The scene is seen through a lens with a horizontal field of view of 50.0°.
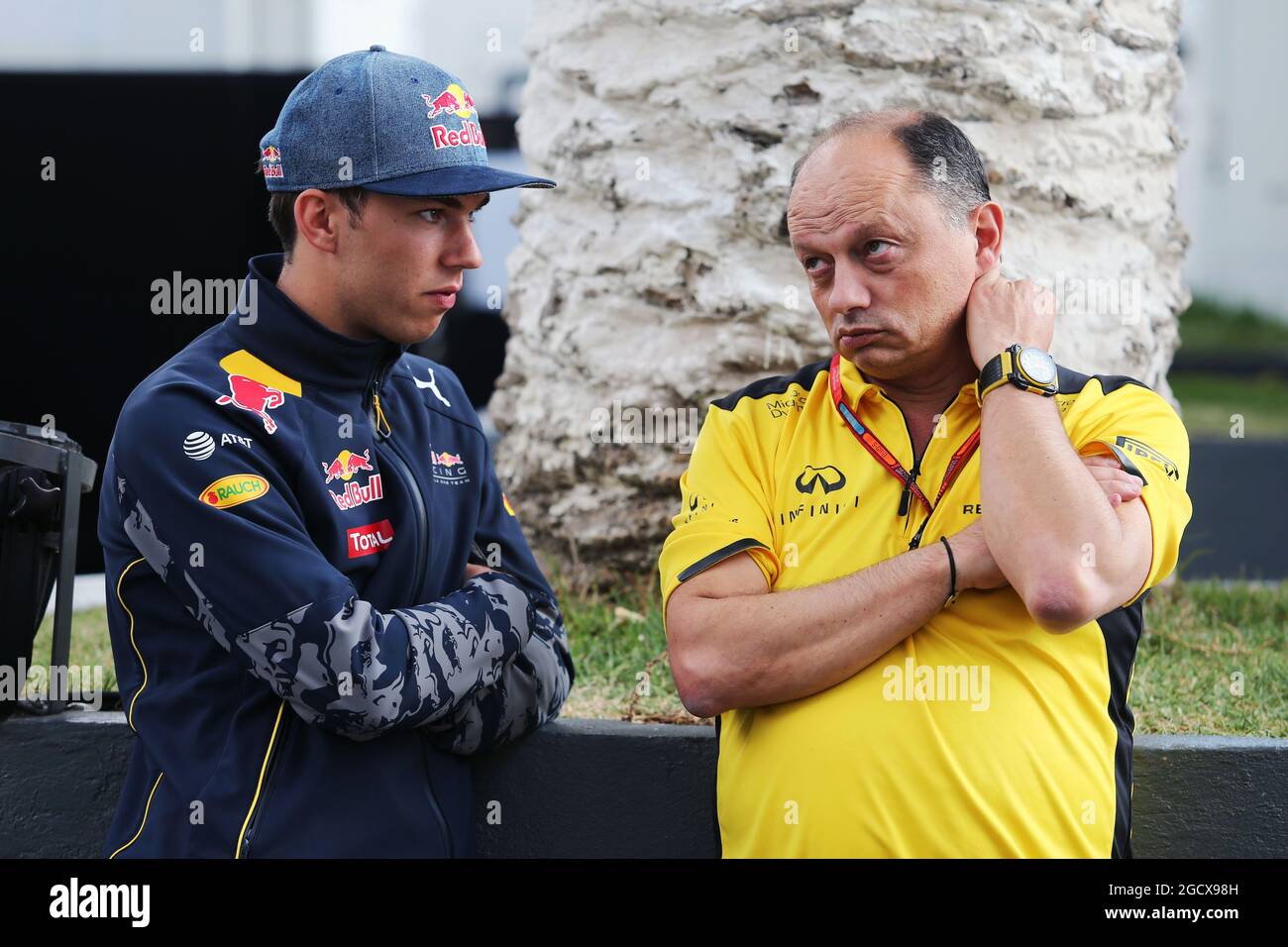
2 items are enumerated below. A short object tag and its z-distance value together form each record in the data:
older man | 2.40
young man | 2.38
